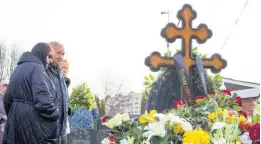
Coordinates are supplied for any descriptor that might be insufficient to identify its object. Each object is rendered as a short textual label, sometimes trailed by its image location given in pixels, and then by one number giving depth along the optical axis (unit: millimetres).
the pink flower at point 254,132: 2379
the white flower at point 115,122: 3076
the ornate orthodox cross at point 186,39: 4738
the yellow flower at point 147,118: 2773
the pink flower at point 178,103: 3915
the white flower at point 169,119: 2682
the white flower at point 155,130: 2594
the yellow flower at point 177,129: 2666
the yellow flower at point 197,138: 2324
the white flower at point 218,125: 2570
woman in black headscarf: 3801
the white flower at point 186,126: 2641
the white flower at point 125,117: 3096
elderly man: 4137
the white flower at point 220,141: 2339
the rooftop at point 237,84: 15248
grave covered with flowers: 2465
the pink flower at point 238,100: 3750
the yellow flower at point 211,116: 2866
